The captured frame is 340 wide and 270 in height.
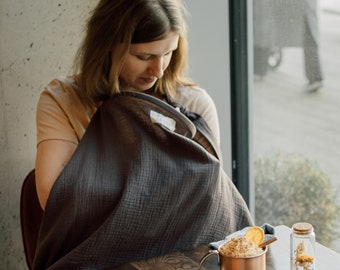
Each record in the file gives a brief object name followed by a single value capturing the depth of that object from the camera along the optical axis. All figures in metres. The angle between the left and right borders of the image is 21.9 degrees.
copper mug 1.70
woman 1.97
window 2.58
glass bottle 1.75
